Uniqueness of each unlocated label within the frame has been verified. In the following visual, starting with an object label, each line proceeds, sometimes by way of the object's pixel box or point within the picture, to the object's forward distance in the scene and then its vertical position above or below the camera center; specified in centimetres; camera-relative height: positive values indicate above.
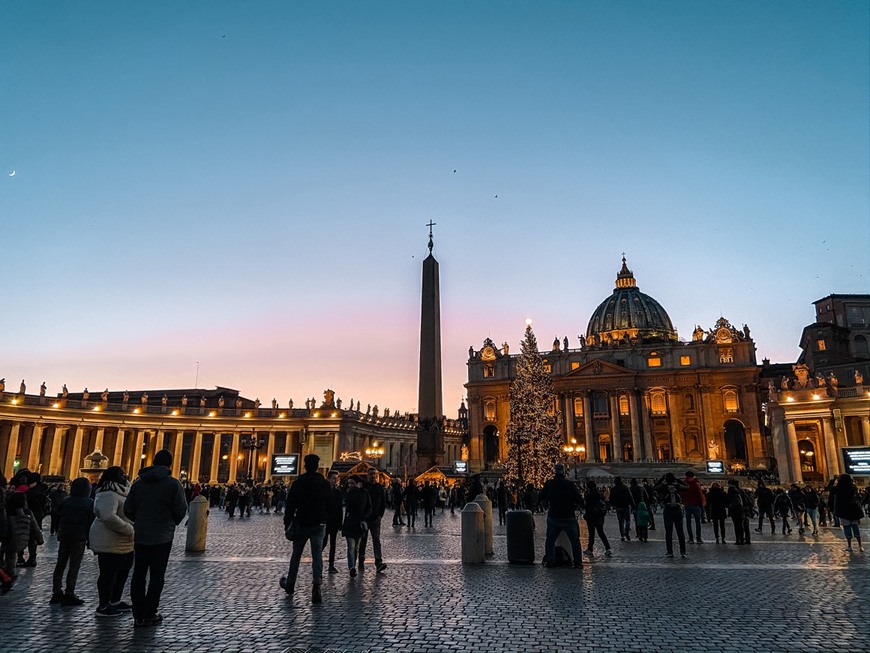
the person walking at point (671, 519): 1234 -79
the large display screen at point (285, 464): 4156 +96
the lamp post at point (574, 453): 5821 +284
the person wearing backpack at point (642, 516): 1541 -91
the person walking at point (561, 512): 1120 -60
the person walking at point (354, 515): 1032 -60
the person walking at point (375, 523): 1070 -79
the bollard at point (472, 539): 1158 -110
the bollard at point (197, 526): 1414 -106
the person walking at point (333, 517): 1068 -67
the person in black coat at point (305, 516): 834 -49
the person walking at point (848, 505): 1406 -59
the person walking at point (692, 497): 1460 -42
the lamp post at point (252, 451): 4388 +237
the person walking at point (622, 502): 1571 -58
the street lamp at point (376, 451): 6144 +266
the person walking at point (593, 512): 1346 -71
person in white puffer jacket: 707 -69
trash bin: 1157 -108
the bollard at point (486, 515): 1220 -77
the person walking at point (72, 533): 799 -71
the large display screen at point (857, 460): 2543 +75
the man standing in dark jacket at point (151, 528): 661 -52
